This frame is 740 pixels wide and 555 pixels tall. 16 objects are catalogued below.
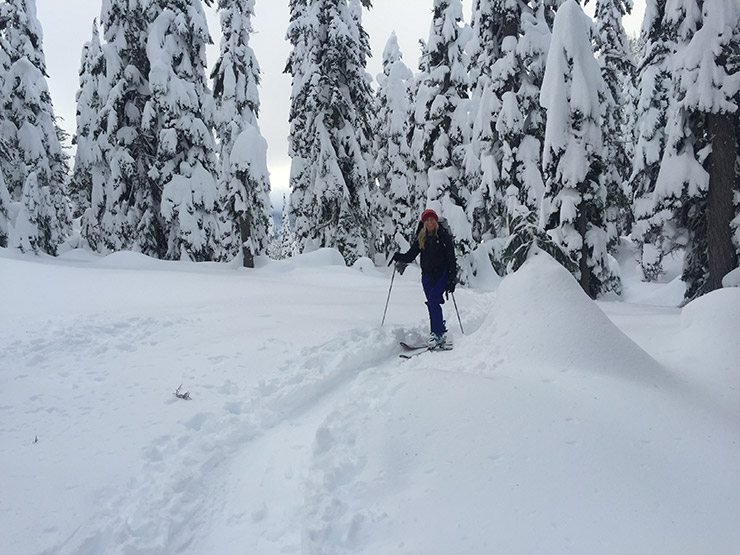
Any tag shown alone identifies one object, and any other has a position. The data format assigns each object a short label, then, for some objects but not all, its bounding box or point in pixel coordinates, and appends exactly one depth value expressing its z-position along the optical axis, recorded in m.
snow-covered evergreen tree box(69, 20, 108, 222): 19.14
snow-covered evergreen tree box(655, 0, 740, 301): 9.85
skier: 7.39
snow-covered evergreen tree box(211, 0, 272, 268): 16.73
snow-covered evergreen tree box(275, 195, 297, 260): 67.62
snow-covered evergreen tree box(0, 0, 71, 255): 19.56
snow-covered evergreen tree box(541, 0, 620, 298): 11.38
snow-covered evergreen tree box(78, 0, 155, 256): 17.11
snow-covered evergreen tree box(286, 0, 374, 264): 18.77
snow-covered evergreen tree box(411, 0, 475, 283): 17.05
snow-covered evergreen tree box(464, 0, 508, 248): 15.12
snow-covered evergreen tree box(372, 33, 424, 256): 30.22
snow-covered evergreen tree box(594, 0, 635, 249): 15.96
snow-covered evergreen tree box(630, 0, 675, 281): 17.12
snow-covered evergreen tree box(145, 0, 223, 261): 16.34
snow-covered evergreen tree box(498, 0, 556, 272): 14.43
